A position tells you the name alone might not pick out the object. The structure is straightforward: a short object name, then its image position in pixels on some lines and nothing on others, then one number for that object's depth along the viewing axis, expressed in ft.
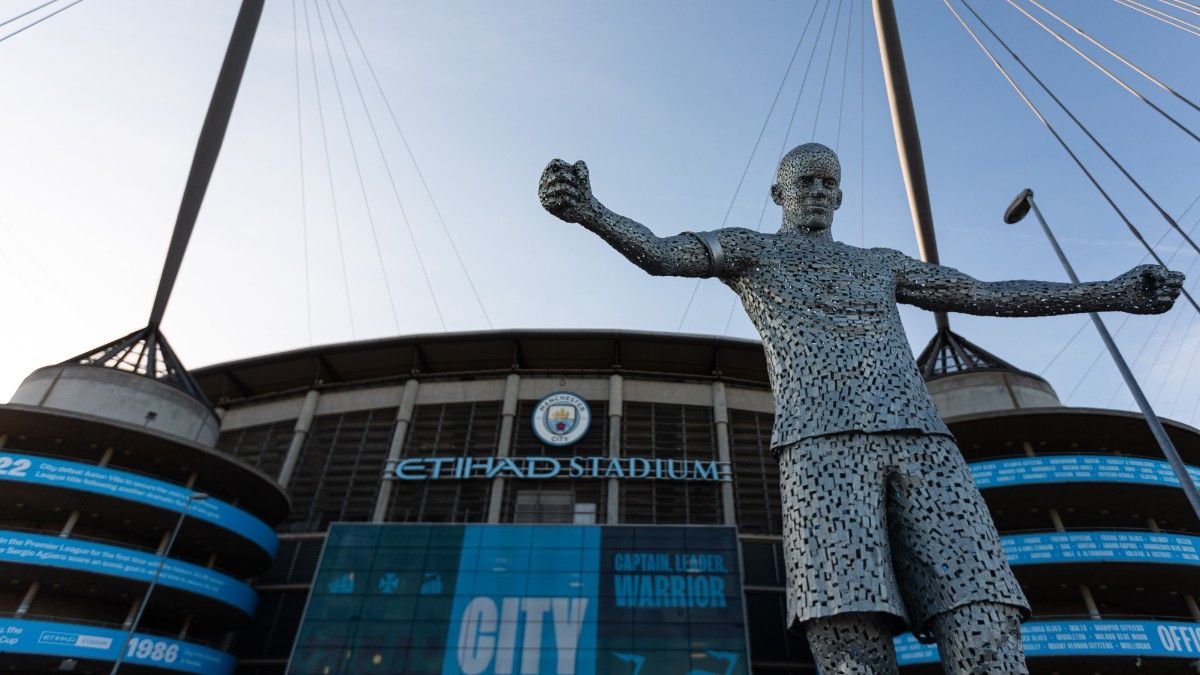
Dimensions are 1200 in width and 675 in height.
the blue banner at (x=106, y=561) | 59.26
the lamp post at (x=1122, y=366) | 33.60
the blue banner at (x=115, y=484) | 62.08
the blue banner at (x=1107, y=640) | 56.03
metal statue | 7.09
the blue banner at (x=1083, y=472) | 65.10
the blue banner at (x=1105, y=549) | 60.90
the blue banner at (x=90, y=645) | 56.59
